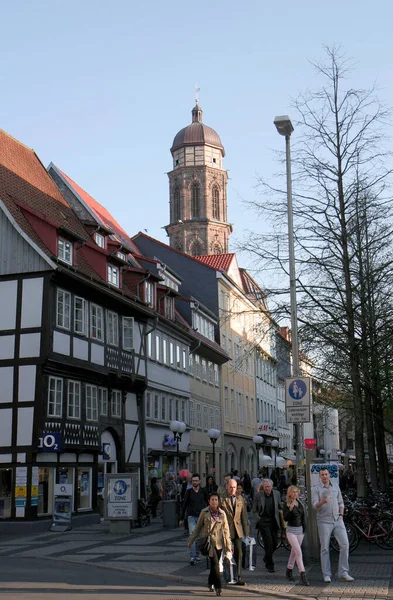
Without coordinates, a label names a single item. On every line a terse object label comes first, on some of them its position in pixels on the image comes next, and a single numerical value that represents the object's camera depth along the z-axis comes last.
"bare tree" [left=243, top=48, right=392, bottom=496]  20.52
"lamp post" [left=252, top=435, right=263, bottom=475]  42.28
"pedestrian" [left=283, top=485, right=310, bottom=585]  12.69
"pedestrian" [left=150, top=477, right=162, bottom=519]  29.97
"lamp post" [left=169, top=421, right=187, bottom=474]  30.08
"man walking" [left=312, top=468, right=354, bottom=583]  12.71
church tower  108.69
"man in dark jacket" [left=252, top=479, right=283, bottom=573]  13.93
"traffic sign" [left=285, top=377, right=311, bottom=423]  15.70
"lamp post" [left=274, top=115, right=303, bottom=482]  17.30
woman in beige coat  11.44
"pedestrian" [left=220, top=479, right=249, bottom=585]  13.12
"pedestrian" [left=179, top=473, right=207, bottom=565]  16.38
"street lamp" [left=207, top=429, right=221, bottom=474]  33.19
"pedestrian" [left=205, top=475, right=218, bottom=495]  21.33
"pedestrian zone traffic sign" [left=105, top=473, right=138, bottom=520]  22.58
